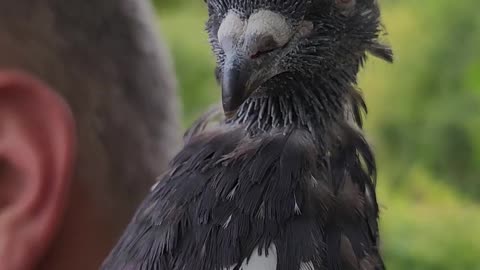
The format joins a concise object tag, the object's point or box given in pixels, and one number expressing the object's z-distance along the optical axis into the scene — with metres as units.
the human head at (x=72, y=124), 0.82
